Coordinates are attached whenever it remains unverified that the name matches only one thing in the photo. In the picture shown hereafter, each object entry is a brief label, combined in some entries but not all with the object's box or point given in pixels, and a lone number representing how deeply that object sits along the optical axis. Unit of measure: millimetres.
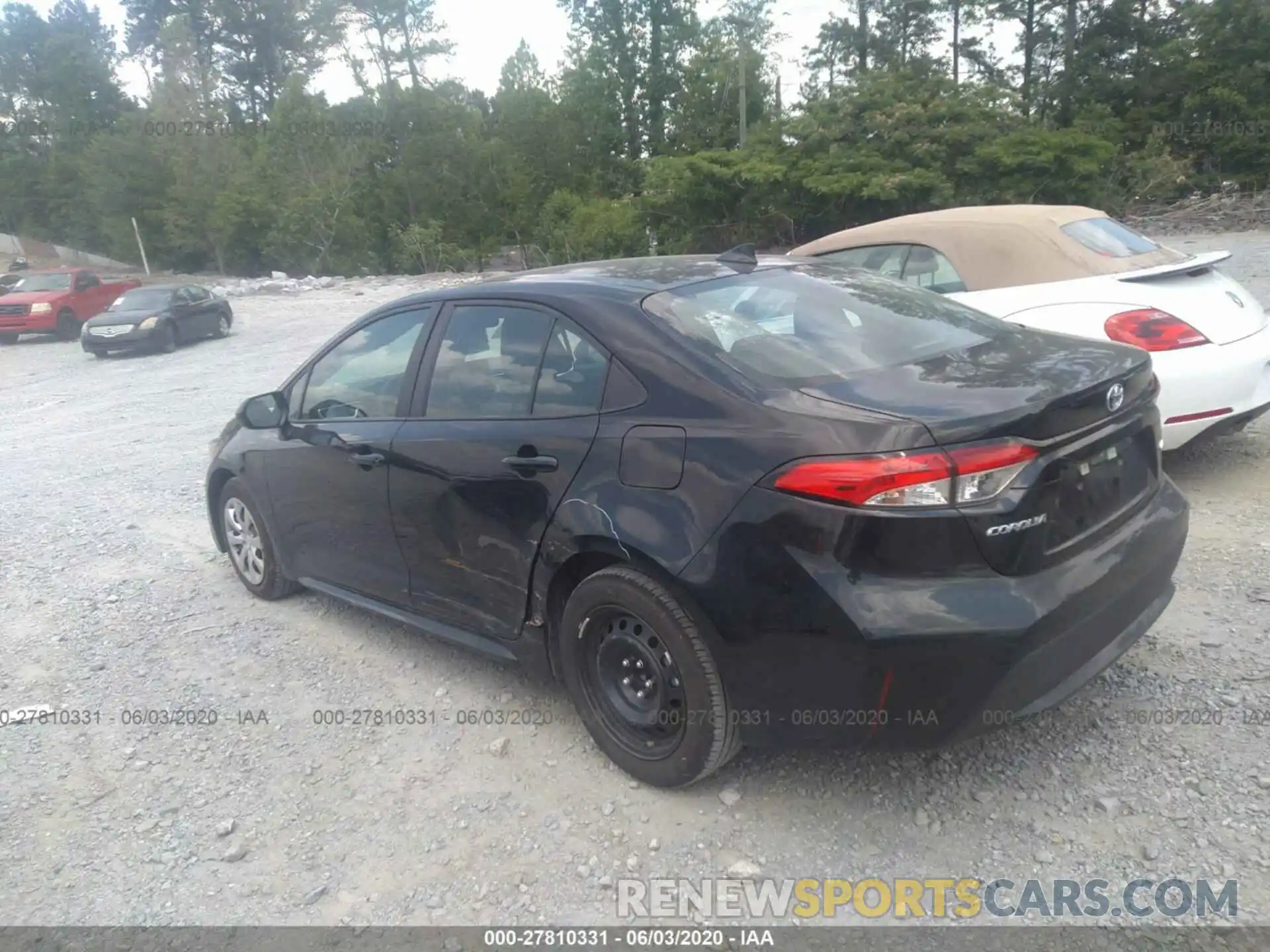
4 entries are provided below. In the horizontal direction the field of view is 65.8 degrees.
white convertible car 4945
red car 21328
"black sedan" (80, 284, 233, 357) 18500
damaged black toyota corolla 2641
